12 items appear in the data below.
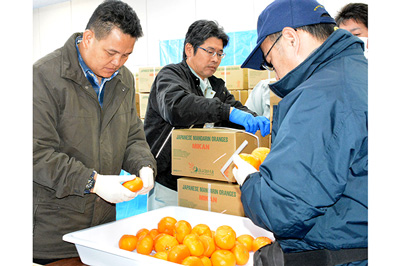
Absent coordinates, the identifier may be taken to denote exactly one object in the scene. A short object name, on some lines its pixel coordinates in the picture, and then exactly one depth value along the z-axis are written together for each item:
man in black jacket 2.16
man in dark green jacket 1.51
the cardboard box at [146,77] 4.91
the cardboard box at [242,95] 4.86
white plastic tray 1.31
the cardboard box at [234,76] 4.90
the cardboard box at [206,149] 1.90
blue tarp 6.09
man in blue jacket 0.84
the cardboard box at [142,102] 5.16
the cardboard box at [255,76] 4.70
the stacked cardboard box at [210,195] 1.91
